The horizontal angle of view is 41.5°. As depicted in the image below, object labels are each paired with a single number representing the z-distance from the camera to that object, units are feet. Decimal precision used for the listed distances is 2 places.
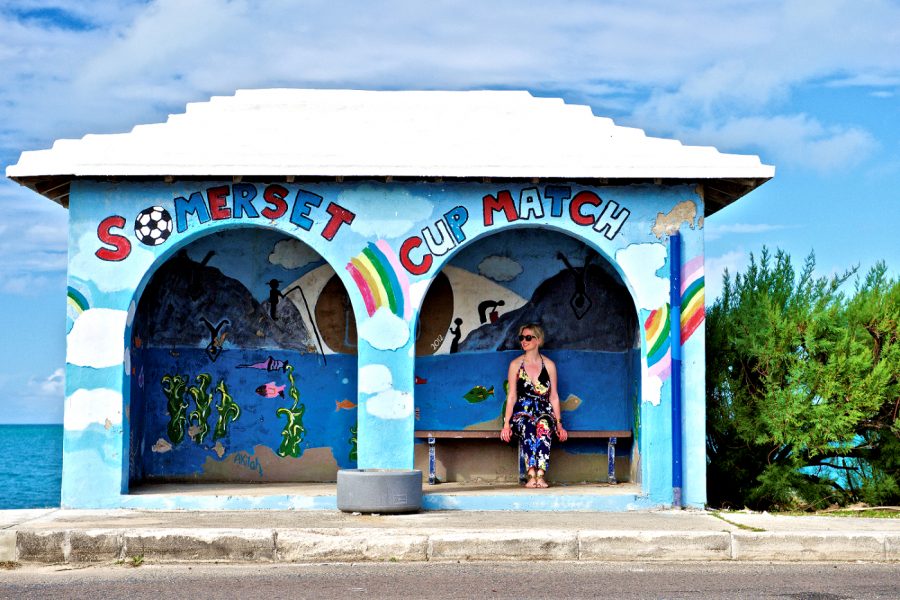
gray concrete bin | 35.45
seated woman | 42.06
